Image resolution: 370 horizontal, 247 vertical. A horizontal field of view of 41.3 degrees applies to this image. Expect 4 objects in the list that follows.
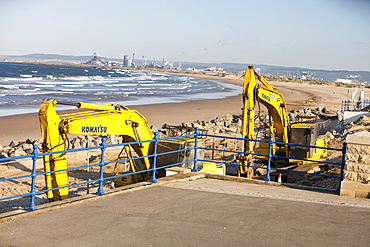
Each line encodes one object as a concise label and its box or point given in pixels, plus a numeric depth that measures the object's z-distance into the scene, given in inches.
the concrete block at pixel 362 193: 378.6
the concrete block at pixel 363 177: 378.9
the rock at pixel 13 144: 782.1
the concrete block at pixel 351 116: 1140.5
